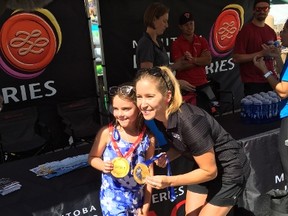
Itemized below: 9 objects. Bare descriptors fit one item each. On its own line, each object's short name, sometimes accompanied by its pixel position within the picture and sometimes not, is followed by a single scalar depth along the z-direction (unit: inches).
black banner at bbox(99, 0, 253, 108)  139.4
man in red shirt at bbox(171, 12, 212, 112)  111.8
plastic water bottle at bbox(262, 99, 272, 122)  95.0
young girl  60.6
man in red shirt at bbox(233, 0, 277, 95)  110.4
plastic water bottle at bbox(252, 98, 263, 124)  94.8
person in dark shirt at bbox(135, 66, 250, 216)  54.3
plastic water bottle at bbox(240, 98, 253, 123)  95.9
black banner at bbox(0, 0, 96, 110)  123.0
